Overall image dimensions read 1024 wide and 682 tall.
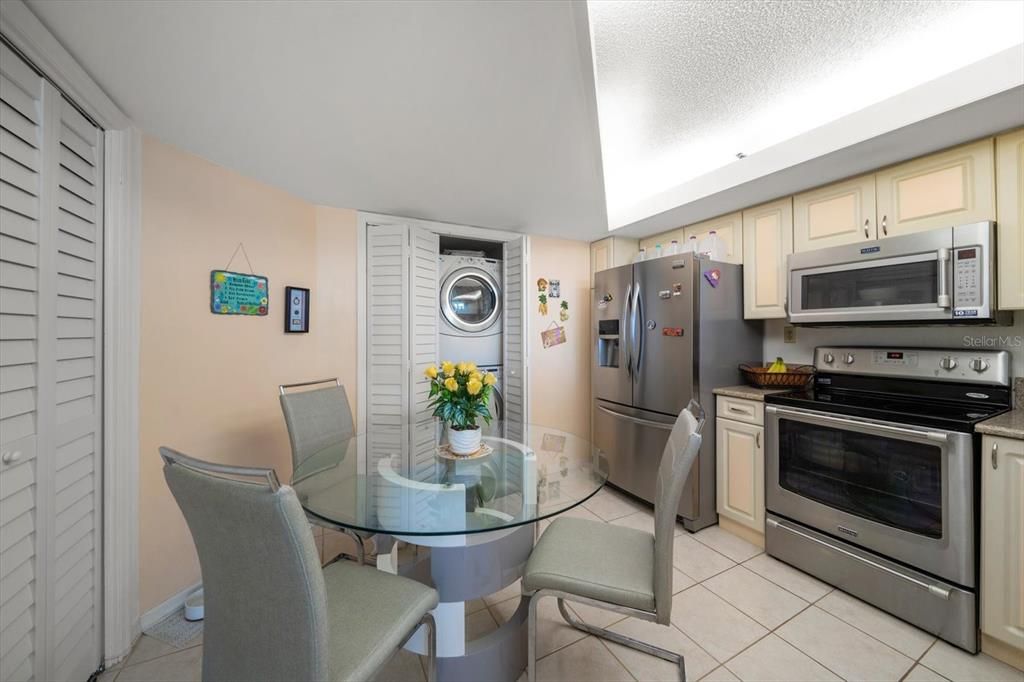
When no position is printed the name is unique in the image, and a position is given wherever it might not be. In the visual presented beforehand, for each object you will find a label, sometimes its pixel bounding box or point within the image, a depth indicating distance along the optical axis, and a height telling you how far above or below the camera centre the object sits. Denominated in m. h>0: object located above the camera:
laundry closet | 2.53 +0.18
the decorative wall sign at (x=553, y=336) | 3.24 +0.06
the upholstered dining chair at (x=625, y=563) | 1.09 -0.76
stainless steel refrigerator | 2.31 -0.09
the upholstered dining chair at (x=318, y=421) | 1.69 -0.41
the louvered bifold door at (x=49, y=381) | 0.97 -0.12
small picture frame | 2.16 +0.20
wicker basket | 2.26 -0.21
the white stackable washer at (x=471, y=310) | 3.11 +0.29
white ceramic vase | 1.57 -0.43
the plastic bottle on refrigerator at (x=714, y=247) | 2.52 +0.68
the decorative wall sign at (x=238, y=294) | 1.78 +0.25
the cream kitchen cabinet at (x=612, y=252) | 3.21 +0.83
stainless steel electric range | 1.43 -0.62
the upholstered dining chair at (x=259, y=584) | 0.70 -0.51
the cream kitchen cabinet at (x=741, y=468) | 2.11 -0.77
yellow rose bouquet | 1.52 -0.22
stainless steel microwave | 1.56 +0.31
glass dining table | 1.12 -0.55
